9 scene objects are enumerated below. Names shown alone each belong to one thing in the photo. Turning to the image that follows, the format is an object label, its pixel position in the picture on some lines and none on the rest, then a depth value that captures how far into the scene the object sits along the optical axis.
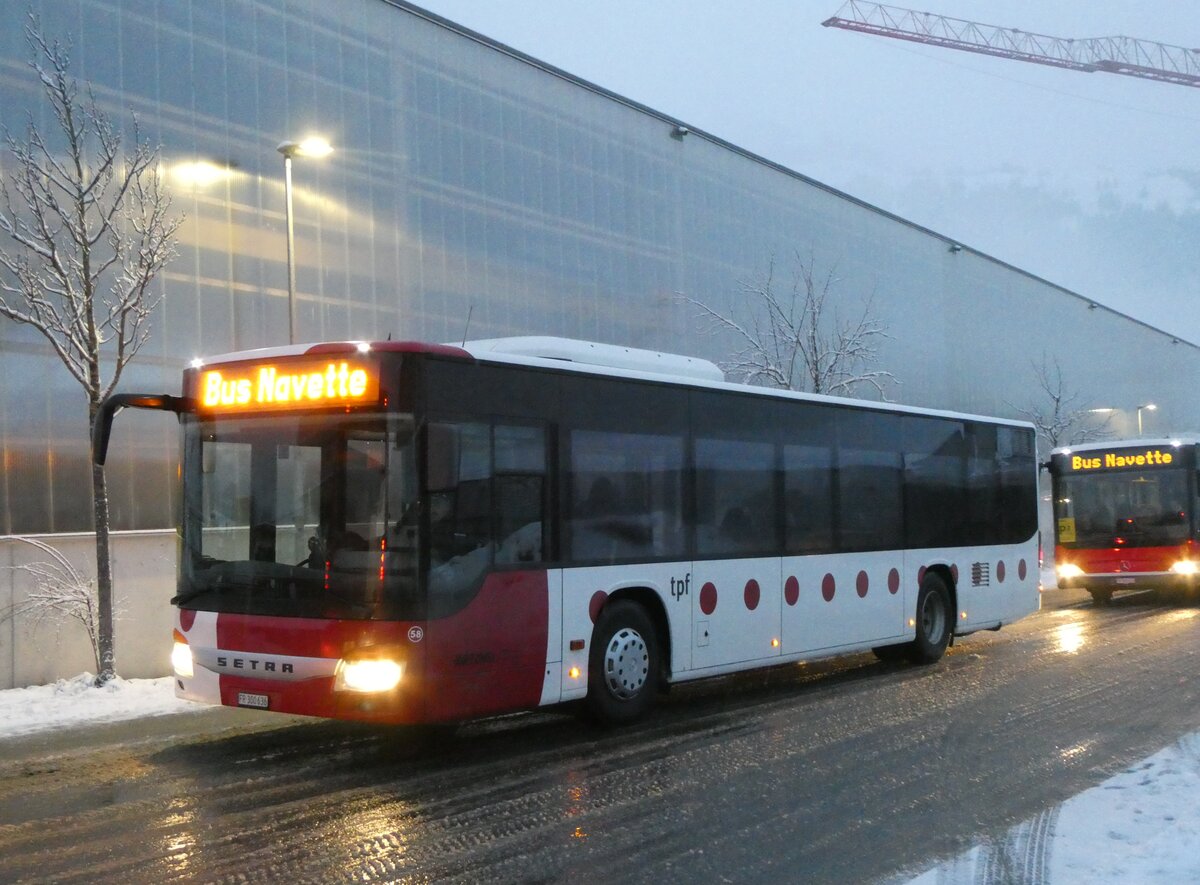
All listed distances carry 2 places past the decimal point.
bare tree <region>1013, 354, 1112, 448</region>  46.19
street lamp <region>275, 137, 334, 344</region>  15.55
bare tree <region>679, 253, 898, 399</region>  30.03
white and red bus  8.55
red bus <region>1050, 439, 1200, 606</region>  23.48
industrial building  16.17
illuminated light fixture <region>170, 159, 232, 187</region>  17.38
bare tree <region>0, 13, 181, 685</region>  13.94
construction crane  106.44
